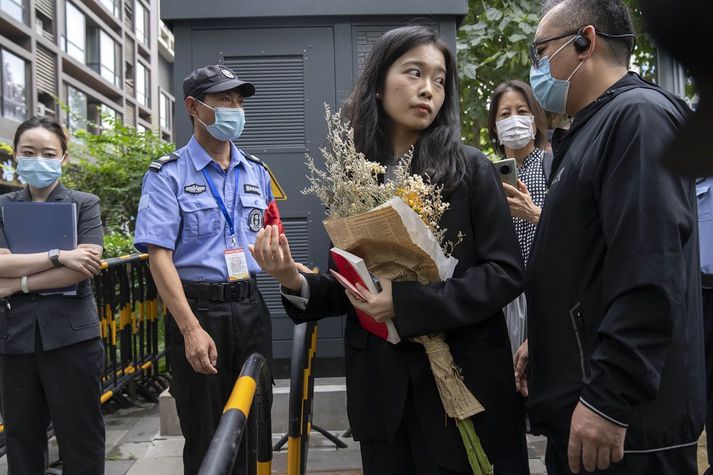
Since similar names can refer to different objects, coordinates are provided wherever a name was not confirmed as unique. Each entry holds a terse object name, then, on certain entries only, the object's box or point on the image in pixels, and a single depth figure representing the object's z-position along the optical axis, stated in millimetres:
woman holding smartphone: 3760
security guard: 3068
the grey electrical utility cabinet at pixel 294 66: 4875
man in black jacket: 1488
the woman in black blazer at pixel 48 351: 3256
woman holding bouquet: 1929
